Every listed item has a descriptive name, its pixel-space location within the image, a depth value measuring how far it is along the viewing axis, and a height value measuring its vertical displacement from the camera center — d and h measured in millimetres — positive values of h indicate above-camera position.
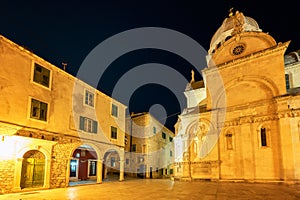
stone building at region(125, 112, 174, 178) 35844 -762
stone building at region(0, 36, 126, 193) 14125 +1672
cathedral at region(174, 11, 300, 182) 20031 +2450
